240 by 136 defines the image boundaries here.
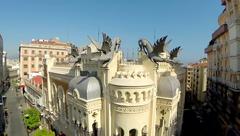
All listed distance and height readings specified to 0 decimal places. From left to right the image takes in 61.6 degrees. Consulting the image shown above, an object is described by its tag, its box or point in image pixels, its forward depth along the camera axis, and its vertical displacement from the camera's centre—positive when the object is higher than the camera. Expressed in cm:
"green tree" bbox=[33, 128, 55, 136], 2974 -1019
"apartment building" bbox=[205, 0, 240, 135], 3120 -161
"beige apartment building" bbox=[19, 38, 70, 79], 8744 +543
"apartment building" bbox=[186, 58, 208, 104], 6700 -689
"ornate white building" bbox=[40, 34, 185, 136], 1988 -333
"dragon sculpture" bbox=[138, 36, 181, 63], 2148 +171
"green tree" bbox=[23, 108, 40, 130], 4038 -1098
